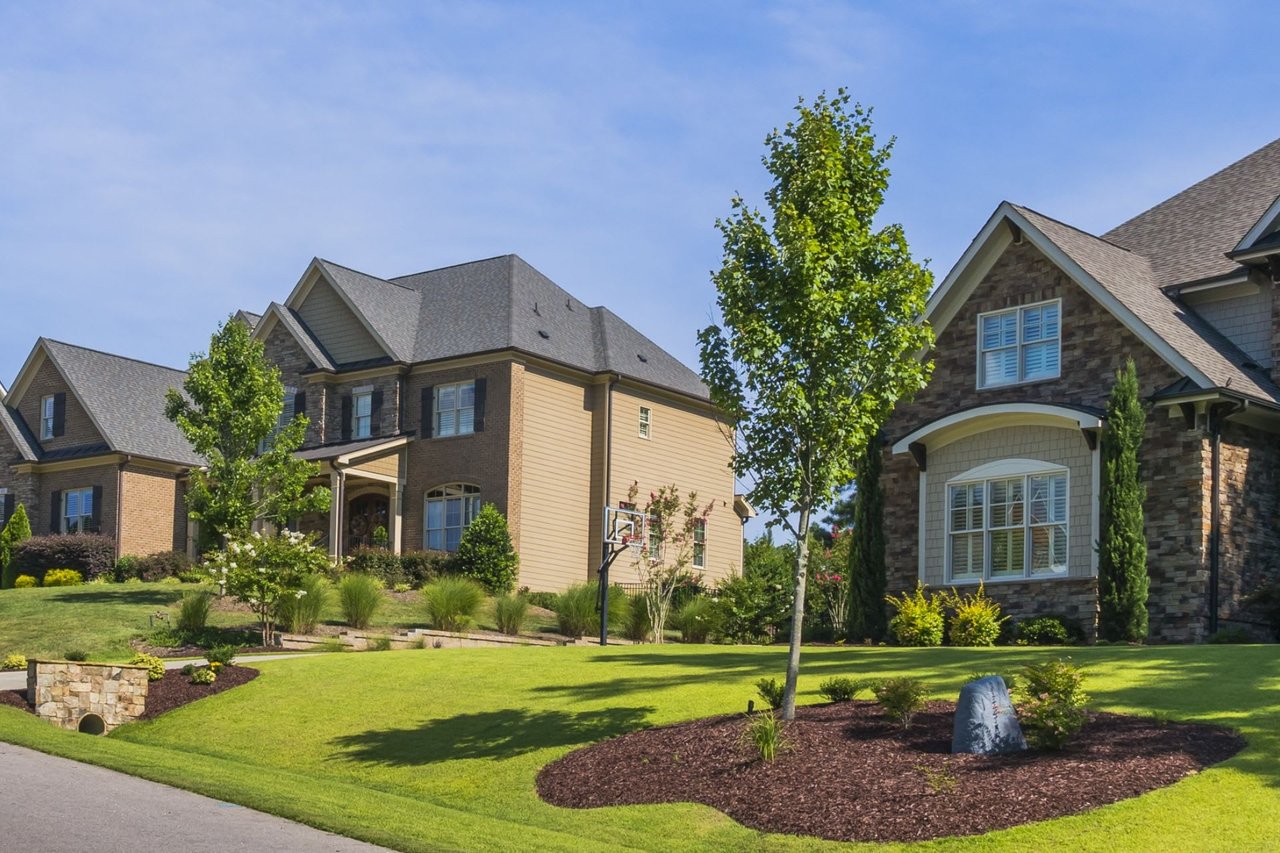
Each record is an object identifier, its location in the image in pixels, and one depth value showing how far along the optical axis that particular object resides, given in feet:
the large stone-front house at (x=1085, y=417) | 74.23
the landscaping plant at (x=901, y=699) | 44.55
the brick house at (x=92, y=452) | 141.49
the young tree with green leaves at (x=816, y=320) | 48.60
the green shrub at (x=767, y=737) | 42.88
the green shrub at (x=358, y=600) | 92.84
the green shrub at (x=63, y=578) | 131.75
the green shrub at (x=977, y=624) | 76.95
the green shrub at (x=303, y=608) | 89.40
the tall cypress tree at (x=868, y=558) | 84.69
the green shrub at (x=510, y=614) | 96.37
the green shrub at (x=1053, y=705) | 40.32
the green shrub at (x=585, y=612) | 98.89
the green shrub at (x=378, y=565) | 117.98
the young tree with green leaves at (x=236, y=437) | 109.09
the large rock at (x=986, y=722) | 41.32
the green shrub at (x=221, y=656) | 67.97
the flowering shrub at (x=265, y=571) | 86.80
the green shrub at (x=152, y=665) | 65.87
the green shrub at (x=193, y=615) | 90.99
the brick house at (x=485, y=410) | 124.47
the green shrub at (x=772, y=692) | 48.52
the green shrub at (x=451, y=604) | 93.25
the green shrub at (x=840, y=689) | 49.55
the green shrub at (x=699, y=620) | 94.27
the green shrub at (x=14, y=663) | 76.18
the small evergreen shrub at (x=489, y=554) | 116.57
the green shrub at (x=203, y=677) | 65.92
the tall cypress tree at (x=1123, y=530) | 73.00
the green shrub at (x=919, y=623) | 78.38
